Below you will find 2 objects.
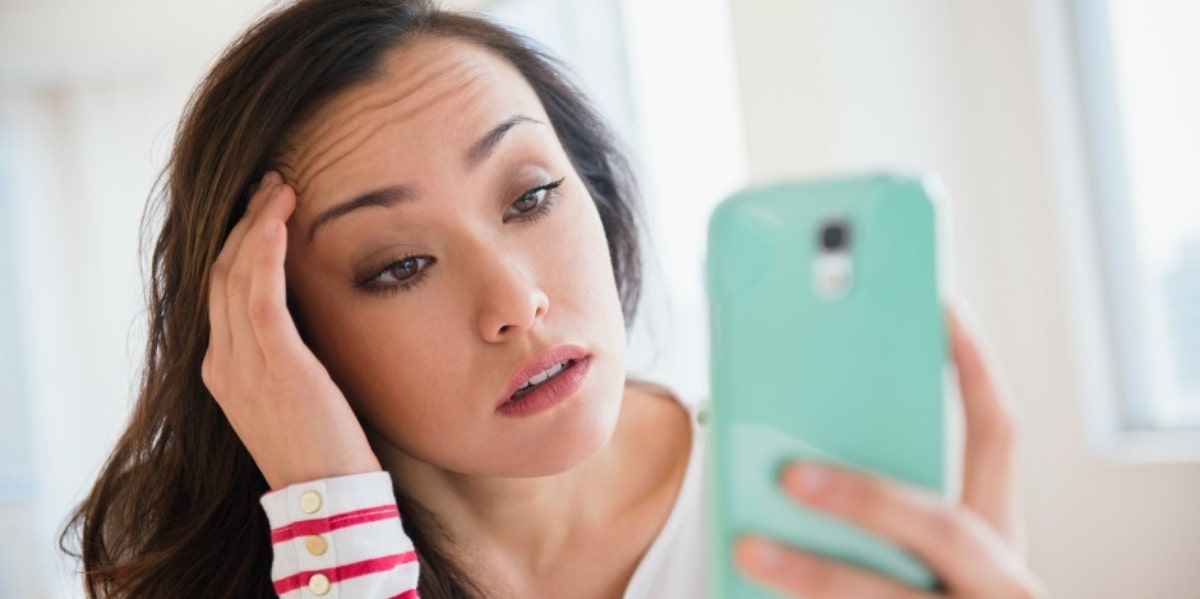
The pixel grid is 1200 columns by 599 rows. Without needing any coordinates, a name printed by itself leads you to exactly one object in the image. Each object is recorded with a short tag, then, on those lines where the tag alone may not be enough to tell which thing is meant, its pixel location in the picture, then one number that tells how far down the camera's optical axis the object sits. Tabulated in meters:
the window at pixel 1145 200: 1.83
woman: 0.90
